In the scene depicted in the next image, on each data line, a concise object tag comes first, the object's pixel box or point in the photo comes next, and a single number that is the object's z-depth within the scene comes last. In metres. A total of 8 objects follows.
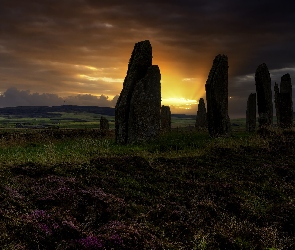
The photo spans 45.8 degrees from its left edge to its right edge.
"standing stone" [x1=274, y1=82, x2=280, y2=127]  40.23
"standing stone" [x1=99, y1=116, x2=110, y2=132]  47.67
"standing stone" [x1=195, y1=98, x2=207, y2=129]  55.94
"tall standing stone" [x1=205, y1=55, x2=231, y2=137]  30.30
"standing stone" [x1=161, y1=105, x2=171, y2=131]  49.16
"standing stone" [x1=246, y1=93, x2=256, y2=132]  47.38
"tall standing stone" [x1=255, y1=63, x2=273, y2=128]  37.06
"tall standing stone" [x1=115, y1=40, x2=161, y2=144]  25.28
